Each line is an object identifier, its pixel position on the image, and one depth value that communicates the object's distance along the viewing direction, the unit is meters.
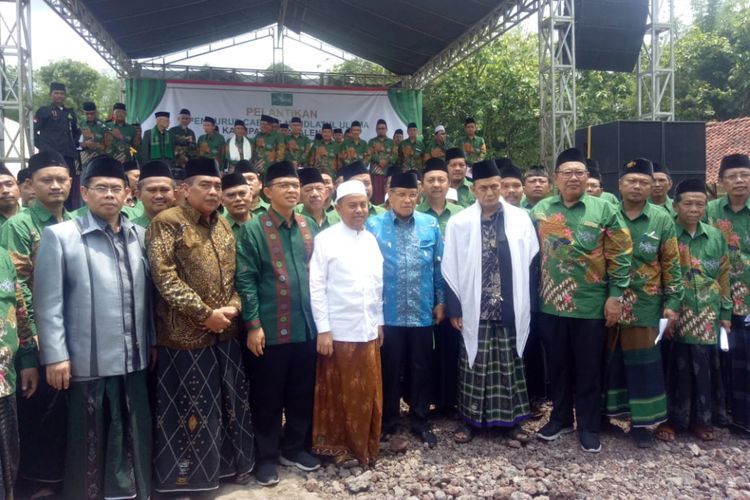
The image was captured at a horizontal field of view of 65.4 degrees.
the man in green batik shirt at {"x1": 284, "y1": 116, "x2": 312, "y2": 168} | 11.49
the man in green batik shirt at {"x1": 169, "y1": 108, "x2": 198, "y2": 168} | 10.66
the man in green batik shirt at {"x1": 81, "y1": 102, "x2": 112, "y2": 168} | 9.55
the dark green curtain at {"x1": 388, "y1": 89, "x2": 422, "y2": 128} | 13.93
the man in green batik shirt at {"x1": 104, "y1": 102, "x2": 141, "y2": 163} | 9.98
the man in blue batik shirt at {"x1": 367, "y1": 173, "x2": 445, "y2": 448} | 3.93
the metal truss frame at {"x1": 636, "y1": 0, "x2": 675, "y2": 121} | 10.10
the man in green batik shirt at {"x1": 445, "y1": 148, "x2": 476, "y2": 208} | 5.55
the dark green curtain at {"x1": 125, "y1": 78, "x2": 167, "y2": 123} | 12.74
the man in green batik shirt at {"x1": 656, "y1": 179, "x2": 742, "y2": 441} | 4.12
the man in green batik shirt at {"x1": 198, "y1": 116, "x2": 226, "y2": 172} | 11.23
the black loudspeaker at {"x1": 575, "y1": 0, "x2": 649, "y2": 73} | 9.44
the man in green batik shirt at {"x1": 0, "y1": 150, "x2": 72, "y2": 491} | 3.21
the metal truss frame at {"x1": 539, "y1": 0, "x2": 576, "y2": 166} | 9.07
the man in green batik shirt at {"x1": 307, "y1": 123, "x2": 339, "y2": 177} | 11.66
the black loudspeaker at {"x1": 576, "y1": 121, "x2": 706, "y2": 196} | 6.59
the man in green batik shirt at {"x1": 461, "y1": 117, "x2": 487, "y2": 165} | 11.05
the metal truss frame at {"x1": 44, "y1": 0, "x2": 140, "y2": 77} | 9.59
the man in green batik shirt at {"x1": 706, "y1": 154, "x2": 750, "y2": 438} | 4.22
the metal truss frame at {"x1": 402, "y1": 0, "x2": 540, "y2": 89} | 9.80
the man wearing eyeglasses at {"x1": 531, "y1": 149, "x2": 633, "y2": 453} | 3.85
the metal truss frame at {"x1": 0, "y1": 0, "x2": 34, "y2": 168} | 7.82
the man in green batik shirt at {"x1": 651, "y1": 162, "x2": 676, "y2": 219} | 4.95
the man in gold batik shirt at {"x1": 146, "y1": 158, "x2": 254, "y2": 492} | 3.16
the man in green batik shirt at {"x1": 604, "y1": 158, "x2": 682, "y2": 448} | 3.96
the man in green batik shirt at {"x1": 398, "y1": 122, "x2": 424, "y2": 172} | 11.98
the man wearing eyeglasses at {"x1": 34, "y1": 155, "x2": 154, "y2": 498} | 2.90
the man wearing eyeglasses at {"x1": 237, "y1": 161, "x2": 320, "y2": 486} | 3.45
